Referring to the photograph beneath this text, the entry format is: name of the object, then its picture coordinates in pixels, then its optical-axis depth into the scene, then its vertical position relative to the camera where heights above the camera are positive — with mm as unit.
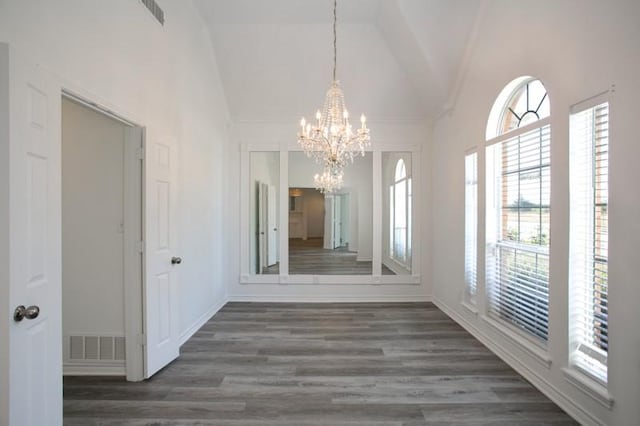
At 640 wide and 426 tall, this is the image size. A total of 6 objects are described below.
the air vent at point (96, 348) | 2973 -1284
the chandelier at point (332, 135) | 3400 +821
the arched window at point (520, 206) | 2826 +56
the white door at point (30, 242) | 1563 -169
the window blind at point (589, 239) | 2174 -199
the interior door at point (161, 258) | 2900 -453
